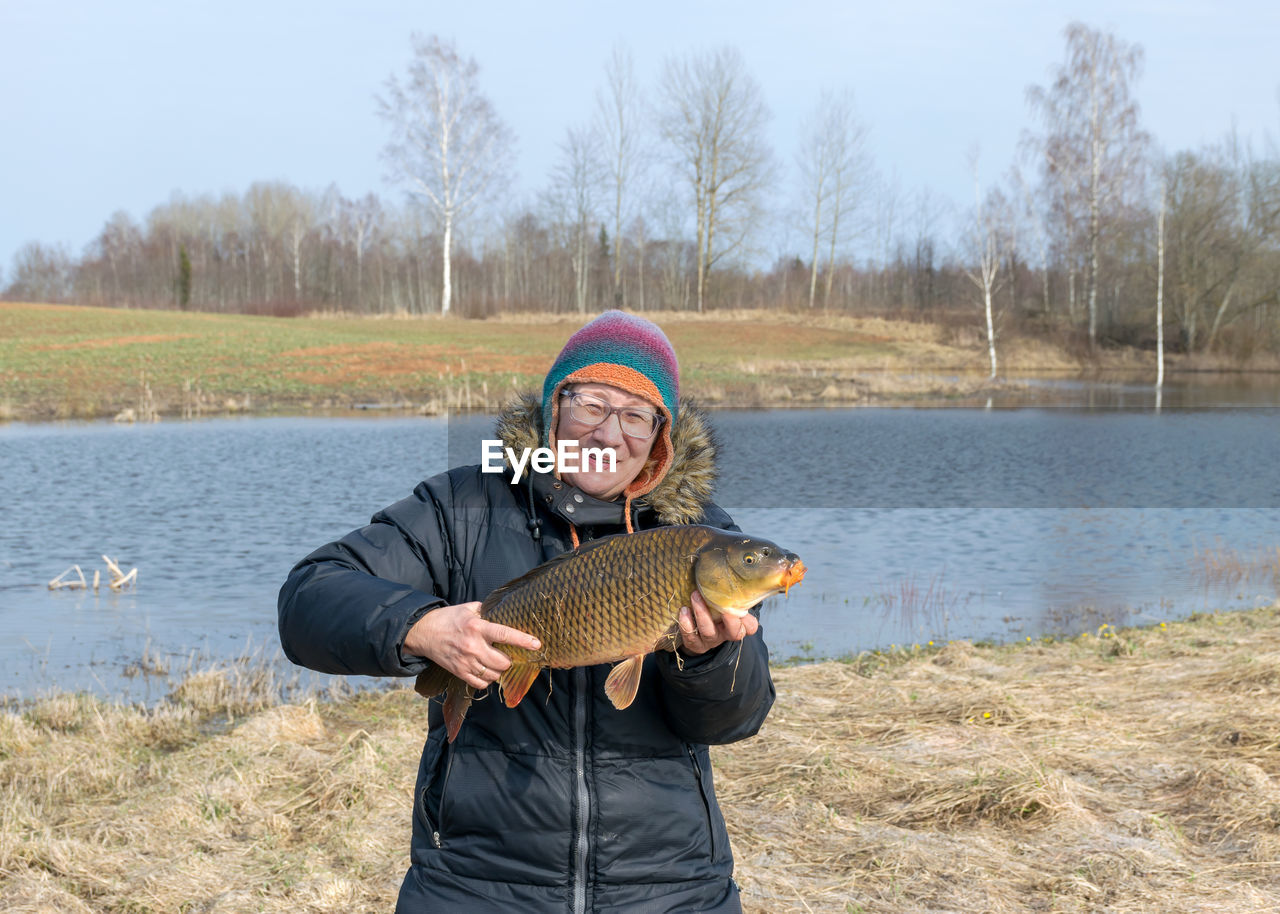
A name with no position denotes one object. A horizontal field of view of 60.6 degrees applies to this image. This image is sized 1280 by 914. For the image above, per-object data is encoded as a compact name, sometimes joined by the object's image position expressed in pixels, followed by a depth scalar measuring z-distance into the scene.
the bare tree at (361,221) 81.71
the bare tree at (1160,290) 37.00
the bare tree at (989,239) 38.84
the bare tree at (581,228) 58.44
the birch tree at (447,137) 48.56
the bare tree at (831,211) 59.19
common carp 2.02
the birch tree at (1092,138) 42.00
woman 2.03
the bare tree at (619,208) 55.34
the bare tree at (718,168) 54.72
